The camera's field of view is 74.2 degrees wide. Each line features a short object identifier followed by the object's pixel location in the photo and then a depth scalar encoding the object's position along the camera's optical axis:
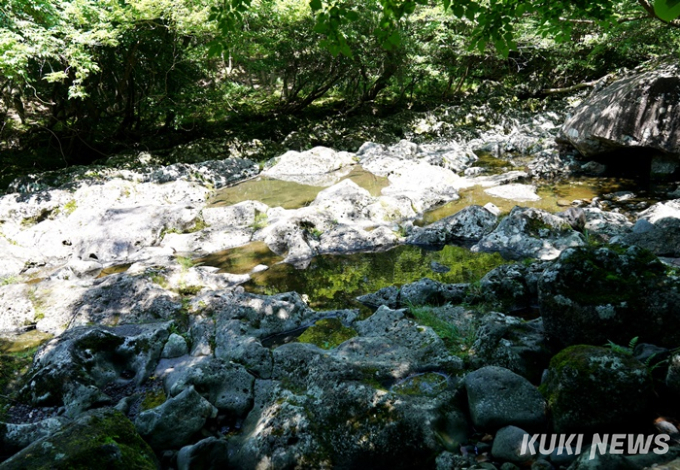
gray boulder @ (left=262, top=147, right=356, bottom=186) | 14.92
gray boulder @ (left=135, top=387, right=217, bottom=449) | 3.30
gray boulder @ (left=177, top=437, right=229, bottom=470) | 3.03
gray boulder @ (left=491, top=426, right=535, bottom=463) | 2.82
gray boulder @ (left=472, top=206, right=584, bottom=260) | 7.10
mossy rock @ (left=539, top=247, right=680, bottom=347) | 3.59
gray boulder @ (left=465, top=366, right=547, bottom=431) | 3.06
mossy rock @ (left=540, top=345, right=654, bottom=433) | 2.89
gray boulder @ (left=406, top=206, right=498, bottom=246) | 8.33
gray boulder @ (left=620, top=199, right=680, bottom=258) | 6.38
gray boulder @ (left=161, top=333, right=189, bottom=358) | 4.86
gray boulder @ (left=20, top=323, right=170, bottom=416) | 4.09
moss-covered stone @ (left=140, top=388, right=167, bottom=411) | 4.08
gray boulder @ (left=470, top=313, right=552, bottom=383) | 3.75
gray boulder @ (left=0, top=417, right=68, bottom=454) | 3.35
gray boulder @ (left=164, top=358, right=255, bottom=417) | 3.79
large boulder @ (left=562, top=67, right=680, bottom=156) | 10.06
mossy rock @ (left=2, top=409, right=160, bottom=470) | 2.52
